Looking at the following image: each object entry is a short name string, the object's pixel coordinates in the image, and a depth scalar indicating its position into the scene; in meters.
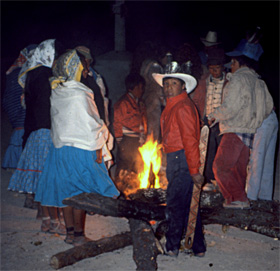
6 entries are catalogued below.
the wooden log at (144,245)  3.60
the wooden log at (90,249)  3.64
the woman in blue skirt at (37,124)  4.43
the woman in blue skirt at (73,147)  3.95
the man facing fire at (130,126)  6.84
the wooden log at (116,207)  3.95
